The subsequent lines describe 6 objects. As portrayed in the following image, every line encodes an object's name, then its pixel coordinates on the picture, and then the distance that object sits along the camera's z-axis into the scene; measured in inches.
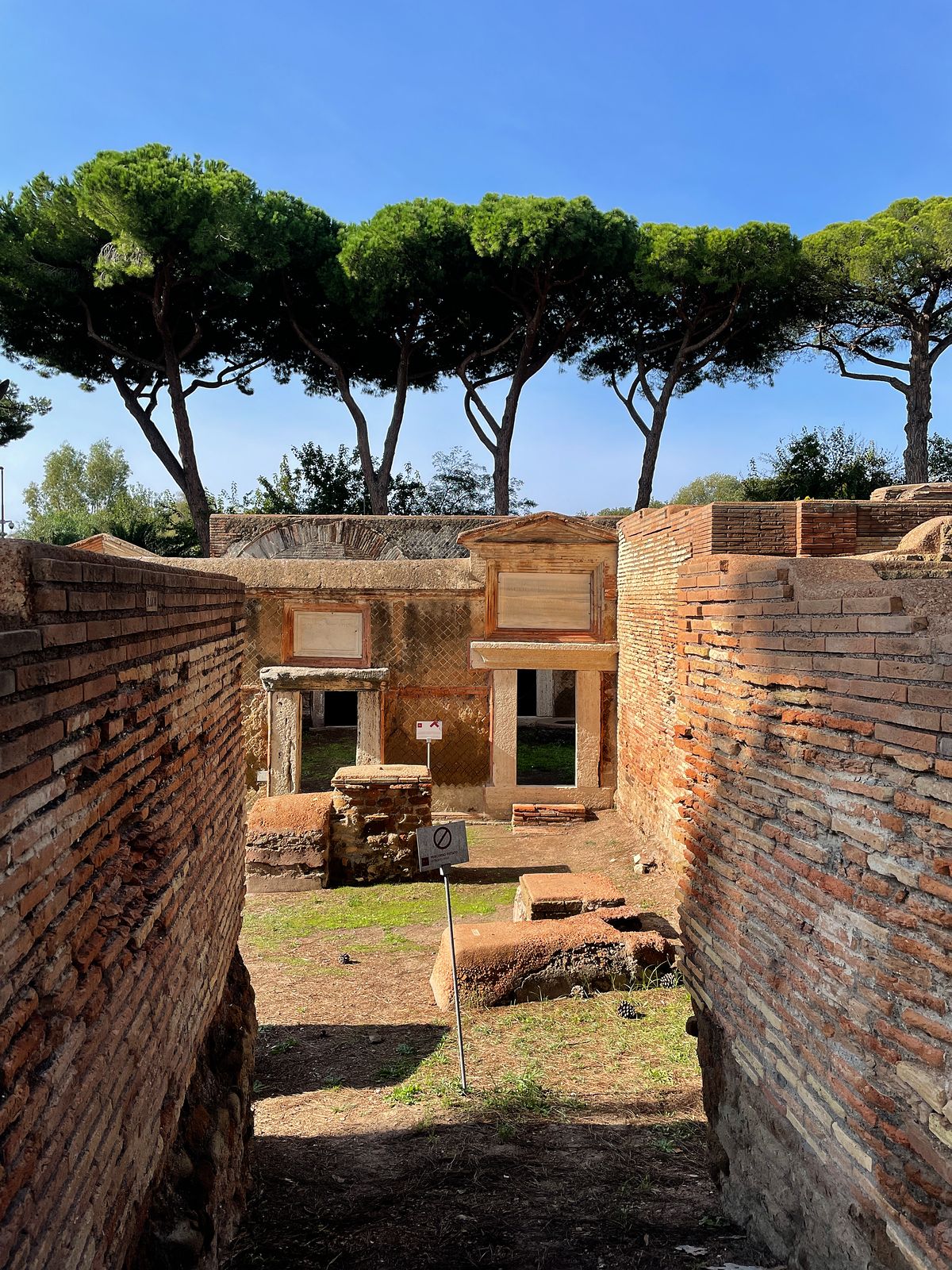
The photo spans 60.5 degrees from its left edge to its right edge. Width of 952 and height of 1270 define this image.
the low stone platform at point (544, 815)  457.1
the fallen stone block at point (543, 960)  241.8
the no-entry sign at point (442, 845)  230.4
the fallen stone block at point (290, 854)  363.6
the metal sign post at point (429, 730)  432.5
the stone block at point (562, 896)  291.9
